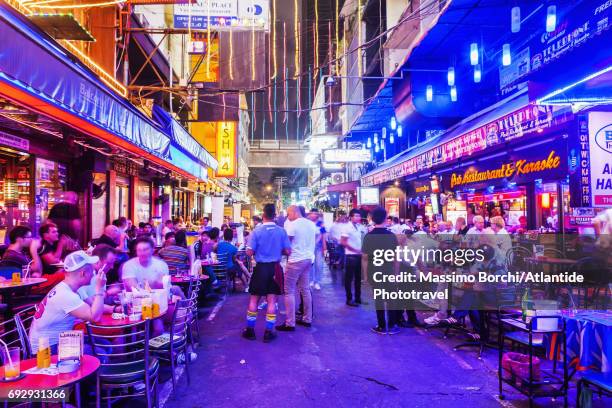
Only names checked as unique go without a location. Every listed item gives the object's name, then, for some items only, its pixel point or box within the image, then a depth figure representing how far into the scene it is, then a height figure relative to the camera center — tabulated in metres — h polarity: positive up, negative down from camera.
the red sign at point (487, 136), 8.82 +1.90
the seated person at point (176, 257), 8.48 -0.86
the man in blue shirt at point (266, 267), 6.77 -0.86
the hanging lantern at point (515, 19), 9.65 +4.36
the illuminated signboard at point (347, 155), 26.06 +3.55
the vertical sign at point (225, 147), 23.30 +3.70
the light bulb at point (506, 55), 10.39 +3.80
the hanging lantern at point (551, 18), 8.23 +3.74
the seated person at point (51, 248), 7.47 -0.57
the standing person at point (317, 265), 11.71 -1.55
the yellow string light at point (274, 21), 15.48 +7.12
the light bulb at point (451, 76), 12.98 +4.15
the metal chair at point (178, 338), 4.71 -1.45
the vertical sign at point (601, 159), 8.11 +0.95
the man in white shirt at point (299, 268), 7.32 -0.97
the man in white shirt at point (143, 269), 5.66 -0.73
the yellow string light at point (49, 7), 7.15 +3.66
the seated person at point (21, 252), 6.80 -0.56
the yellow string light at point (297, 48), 15.28 +6.47
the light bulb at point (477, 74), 12.26 +3.97
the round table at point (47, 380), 2.88 -1.14
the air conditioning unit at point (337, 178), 39.22 +3.22
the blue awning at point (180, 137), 10.25 +2.09
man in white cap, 3.79 -0.81
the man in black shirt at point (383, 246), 7.32 -0.60
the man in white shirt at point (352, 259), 8.84 -1.00
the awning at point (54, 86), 3.94 +1.49
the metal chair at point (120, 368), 3.86 -1.46
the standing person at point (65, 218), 8.57 -0.03
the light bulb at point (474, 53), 11.29 +4.21
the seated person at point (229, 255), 10.49 -1.00
